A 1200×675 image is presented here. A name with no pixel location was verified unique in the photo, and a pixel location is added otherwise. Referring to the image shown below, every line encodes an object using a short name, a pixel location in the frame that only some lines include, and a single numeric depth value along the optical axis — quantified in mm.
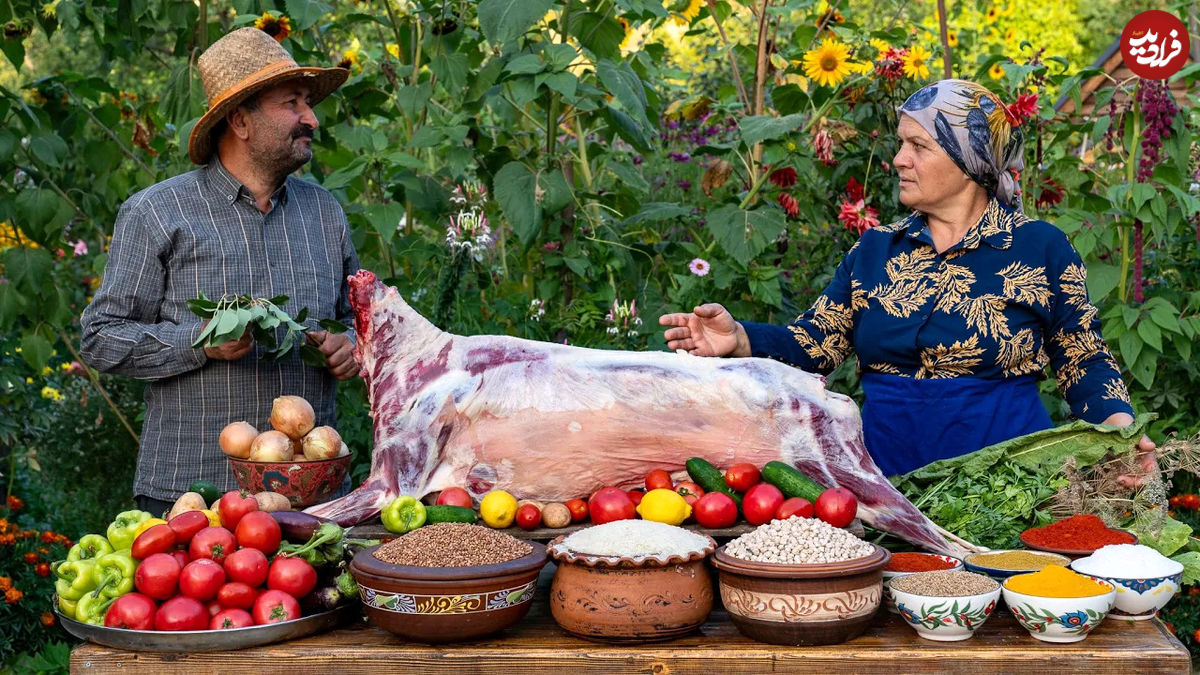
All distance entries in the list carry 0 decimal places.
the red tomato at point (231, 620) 2590
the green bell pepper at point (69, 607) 2713
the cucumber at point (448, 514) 3141
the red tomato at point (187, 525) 2762
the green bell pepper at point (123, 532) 2855
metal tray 2557
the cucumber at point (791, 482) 3207
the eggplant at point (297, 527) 2855
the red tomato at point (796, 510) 3047
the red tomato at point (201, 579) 2607
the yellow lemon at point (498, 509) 3160
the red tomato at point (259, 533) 2738
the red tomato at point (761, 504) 3090
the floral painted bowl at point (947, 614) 2555
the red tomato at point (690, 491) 3273
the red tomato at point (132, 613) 2572
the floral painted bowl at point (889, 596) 2785
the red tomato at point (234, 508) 2840
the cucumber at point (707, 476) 3299
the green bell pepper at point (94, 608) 2646
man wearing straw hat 3711
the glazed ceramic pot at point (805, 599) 2553
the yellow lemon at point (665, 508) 3092
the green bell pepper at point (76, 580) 2693
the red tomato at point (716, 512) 3102
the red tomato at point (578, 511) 3256
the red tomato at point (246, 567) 2650
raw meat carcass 3465
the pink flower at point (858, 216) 5062
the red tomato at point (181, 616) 2568
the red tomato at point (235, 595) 2621
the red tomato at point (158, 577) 2611
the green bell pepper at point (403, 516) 3121
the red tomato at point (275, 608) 2621
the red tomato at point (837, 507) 3037
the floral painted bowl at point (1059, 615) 2543
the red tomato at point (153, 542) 2701
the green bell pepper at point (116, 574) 2674
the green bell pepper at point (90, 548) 2855
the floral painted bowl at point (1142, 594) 2686
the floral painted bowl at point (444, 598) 2539
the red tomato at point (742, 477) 3289
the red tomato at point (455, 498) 3293
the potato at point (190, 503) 3137
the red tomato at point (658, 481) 3373
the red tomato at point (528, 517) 3164
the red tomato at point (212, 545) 2695
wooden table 2533
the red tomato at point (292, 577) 2682
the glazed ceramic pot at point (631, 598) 2594
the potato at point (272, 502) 3223
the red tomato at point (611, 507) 3160
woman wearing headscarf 3670
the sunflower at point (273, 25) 4723
